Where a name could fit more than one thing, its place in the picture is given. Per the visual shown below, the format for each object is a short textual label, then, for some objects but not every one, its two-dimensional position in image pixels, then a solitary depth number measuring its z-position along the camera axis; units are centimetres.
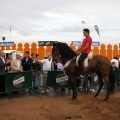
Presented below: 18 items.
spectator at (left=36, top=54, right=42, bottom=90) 1330
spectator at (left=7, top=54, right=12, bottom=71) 1370
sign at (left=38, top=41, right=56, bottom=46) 2747
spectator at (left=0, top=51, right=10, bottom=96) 1188
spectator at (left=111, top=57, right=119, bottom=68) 1851
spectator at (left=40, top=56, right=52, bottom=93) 1497
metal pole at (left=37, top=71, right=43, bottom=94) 1325
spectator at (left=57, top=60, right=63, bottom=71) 1614
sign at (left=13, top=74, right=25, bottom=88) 1233
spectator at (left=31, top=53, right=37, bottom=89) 1332
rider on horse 1152
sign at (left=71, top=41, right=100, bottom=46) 2413
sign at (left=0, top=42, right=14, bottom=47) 2395
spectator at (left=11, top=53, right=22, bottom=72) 1314
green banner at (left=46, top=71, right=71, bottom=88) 1364
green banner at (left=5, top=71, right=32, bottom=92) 1205
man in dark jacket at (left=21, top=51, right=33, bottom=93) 1380
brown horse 1188
